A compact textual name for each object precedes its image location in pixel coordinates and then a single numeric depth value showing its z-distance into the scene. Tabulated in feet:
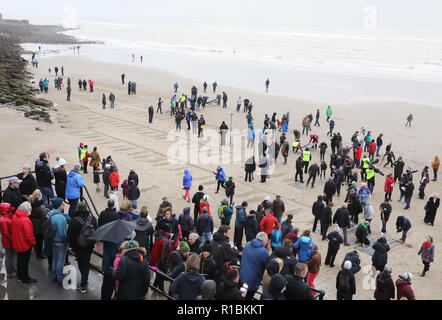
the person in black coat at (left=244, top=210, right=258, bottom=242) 33.40
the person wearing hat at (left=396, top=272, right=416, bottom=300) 25.02
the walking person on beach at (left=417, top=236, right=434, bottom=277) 34.35
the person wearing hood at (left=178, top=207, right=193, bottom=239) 31.65
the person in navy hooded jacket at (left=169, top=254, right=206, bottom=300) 18.99
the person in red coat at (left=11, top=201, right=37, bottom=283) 22.31
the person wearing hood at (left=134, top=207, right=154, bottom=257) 26.15
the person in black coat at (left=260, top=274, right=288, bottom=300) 18.62
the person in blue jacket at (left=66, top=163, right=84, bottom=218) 33.86
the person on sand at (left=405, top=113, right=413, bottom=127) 97.96
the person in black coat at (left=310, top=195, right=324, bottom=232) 39.69
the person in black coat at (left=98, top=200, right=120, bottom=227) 25.83
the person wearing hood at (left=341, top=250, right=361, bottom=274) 29.17
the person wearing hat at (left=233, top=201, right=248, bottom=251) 34.91
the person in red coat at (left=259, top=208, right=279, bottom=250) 32.97
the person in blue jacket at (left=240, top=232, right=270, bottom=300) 22.80
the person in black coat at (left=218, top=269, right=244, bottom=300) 17.92
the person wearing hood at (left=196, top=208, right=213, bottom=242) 32.42
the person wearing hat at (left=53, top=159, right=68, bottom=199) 36.58
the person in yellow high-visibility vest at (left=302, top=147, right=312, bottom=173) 59.33
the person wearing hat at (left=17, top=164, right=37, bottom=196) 30.89
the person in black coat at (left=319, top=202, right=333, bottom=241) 39.22
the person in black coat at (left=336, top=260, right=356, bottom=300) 25.48
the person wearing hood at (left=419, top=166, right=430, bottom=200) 54.75
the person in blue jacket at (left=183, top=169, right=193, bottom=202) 48.37
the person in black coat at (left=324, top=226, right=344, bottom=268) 33.63
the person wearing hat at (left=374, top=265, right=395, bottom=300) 25.75
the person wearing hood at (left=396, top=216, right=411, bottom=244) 40.52
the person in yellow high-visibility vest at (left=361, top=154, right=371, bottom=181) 56.41
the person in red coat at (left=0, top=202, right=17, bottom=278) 22.66
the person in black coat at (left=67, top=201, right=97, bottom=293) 22.82
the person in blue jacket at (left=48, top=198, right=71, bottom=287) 23.09
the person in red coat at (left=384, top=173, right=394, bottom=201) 52.49
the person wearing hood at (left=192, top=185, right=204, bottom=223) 38.93
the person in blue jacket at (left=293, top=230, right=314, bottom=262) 29.04
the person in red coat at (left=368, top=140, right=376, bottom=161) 70.18
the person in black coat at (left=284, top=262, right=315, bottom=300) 18.97
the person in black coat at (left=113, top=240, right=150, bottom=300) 19.04
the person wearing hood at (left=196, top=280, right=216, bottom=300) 17.26
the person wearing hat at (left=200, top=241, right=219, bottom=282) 22.44
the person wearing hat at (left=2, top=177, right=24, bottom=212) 26.81
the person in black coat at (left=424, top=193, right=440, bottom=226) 45.50
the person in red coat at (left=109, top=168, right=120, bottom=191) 45.60
